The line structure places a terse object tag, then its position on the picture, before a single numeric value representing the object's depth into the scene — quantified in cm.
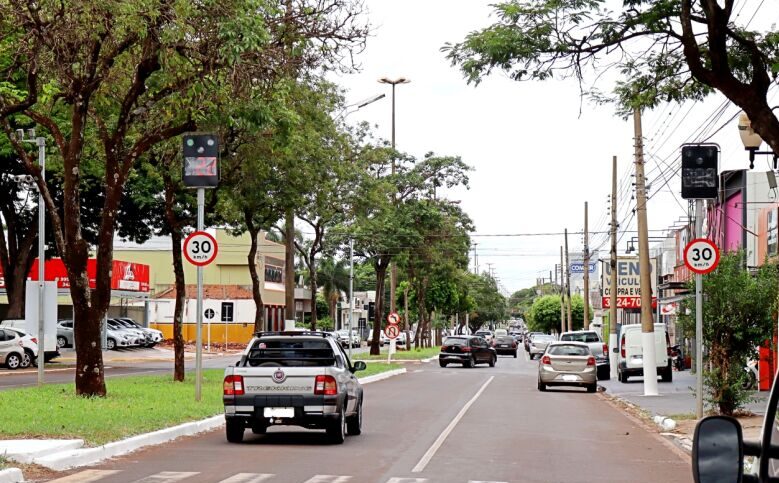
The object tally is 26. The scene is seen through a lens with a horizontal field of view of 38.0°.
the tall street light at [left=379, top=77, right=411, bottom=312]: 5809
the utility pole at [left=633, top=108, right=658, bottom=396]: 2878
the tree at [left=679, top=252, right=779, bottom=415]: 2034
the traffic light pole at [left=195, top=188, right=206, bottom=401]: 2065
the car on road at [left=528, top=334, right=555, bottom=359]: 6869
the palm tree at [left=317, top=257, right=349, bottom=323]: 10388
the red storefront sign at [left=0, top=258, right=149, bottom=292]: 5969
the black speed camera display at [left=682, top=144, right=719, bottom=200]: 1823
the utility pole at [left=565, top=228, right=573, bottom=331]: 8106
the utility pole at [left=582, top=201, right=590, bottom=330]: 6268
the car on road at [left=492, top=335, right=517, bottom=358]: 8144
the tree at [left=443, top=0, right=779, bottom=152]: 1421
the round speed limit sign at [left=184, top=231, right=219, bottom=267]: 2027
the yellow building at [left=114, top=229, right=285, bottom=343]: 8438
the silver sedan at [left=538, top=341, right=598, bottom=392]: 3388
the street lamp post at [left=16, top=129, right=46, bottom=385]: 2713
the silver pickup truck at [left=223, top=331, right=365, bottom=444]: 1598
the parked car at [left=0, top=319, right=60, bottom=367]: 4570
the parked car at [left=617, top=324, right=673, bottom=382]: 3800
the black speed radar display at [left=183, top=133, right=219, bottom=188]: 2084
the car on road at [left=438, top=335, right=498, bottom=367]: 5506
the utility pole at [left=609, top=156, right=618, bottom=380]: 4372
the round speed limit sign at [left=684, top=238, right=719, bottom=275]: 1836
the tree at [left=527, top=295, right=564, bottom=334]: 12400
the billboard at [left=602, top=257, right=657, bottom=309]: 5737
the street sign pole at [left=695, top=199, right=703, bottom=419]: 1867
